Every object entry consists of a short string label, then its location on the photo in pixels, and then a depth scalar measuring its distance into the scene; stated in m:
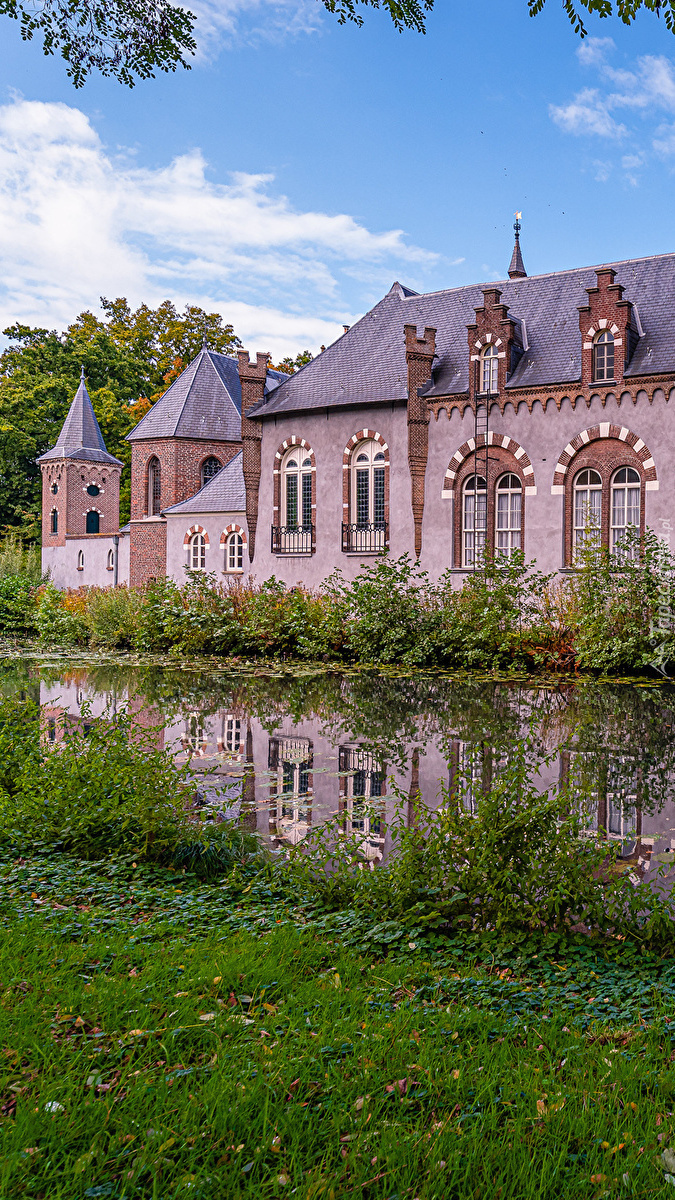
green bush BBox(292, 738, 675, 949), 4.78
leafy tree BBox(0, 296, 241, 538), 51.69
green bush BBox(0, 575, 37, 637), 34.88
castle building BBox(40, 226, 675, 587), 23.34
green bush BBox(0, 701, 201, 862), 6.46
